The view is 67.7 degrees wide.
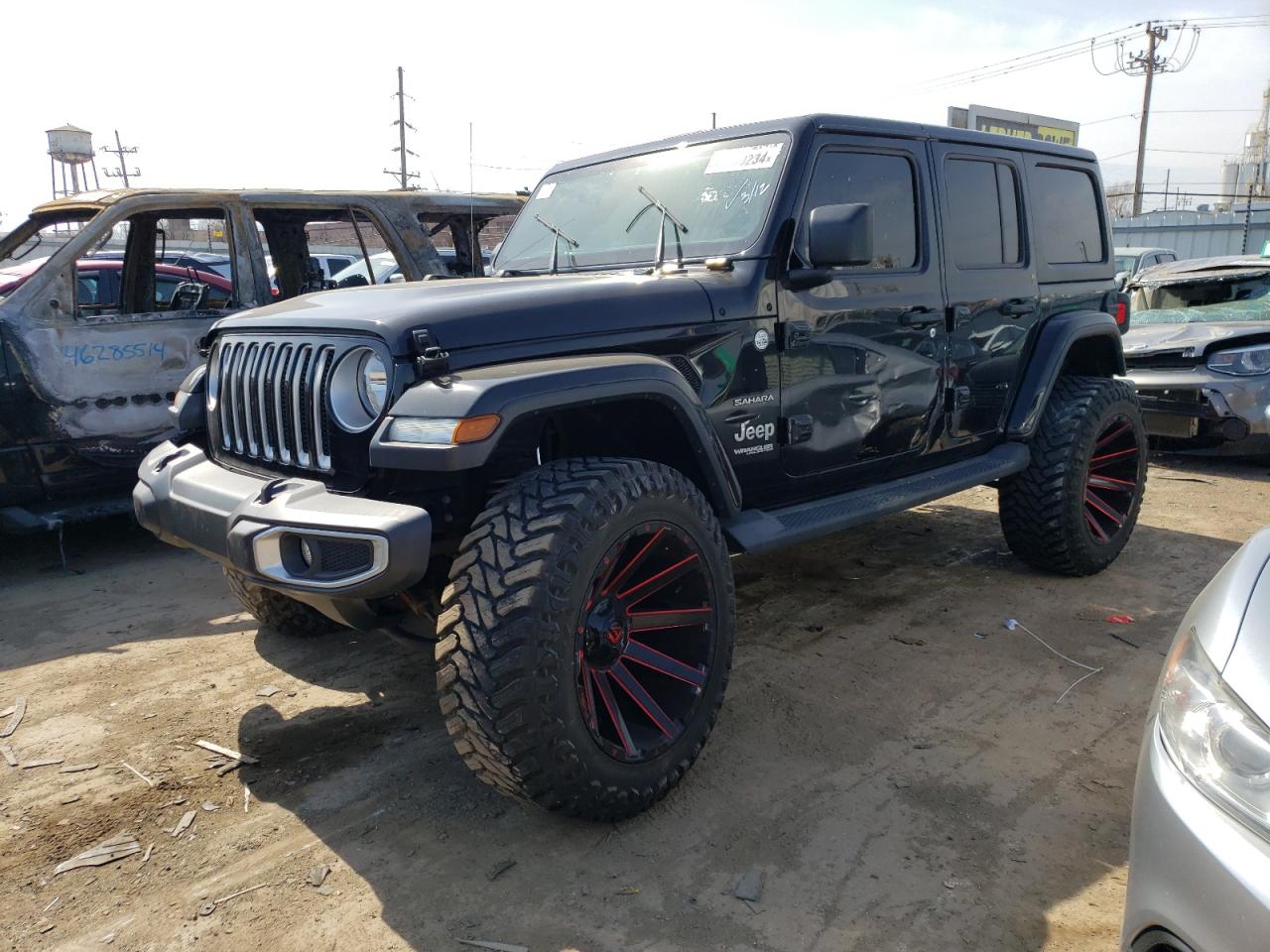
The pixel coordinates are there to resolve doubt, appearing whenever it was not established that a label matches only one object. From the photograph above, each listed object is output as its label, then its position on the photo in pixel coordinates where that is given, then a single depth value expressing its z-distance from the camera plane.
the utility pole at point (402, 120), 25.27
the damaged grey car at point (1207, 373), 6.98
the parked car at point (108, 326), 5.03
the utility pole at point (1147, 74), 33.91
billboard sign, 18.08
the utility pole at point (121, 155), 59.53
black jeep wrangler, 2.44
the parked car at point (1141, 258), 12.20
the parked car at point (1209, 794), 1.44
